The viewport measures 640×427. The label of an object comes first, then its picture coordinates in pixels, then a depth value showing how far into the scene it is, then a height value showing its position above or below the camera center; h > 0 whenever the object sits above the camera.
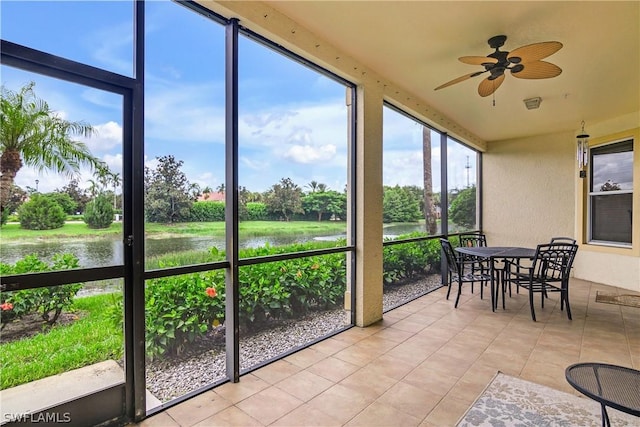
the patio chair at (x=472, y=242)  4.69 -0.56
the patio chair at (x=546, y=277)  3.85 -0.76
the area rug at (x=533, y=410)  1.90 -1.21
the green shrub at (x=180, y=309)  2.14 -0.69
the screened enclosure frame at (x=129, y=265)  1.64 -0.31
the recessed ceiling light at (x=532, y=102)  4.26 +1.41
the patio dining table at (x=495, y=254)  4.08 -0.56
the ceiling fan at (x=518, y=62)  2.44 +1.17
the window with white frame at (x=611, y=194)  5.28 +0.27
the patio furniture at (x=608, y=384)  1.37 -0.80
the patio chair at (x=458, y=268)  4.36 -0.78
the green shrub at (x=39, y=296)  1.57 -0.42
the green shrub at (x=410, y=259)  4.66 -0.76
